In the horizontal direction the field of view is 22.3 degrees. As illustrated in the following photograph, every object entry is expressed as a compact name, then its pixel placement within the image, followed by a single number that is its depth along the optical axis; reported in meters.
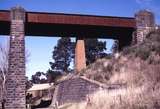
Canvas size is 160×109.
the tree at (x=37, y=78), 105.70
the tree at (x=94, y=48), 69.96
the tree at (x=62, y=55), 84.94
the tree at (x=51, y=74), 83.54
